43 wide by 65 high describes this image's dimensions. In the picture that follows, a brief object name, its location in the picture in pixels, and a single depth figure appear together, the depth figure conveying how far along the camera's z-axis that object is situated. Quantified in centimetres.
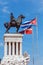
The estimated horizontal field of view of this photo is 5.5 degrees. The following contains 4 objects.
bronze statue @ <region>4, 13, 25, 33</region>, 9100
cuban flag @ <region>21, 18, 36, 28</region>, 7951
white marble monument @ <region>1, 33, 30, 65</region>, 8994
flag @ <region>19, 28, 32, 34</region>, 8169
